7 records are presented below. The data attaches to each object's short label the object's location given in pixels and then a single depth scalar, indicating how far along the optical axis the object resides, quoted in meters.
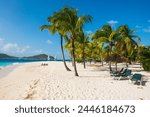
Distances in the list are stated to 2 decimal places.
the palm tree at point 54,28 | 10.55
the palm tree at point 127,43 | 16.58
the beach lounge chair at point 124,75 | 9.54
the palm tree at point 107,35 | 13.51
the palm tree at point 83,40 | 18.18
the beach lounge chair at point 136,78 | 7.85
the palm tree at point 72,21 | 10.25
